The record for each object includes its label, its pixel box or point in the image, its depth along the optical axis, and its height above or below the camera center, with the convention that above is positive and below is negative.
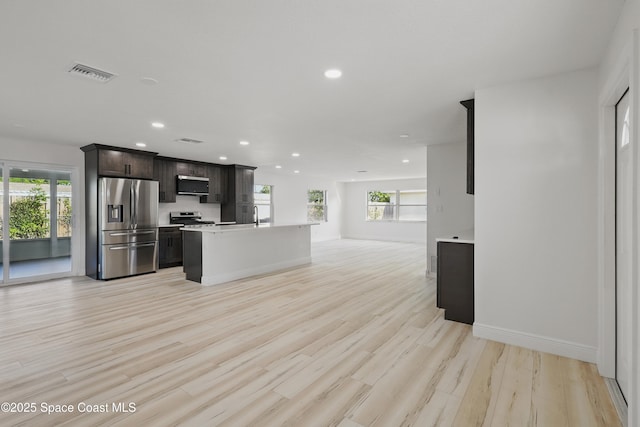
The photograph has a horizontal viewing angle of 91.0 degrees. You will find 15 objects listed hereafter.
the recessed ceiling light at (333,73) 2.72 +1.23
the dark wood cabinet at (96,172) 5.71 +0.76
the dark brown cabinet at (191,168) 7.48 +1.07
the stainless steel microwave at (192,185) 7.35 +0.66
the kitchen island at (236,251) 5.31 -0.72
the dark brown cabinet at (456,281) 3.42 -0.77
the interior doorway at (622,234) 2.16 -0.15
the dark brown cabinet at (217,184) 8.18 +0.74
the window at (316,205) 12.11 +0.28
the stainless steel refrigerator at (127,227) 5.69 -0.28
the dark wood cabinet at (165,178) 7.05 +0.79
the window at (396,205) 11.70 +0.28
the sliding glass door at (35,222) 5.31 -0.18
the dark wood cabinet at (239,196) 8.41 +0.43
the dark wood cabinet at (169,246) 6.75 -0.75
